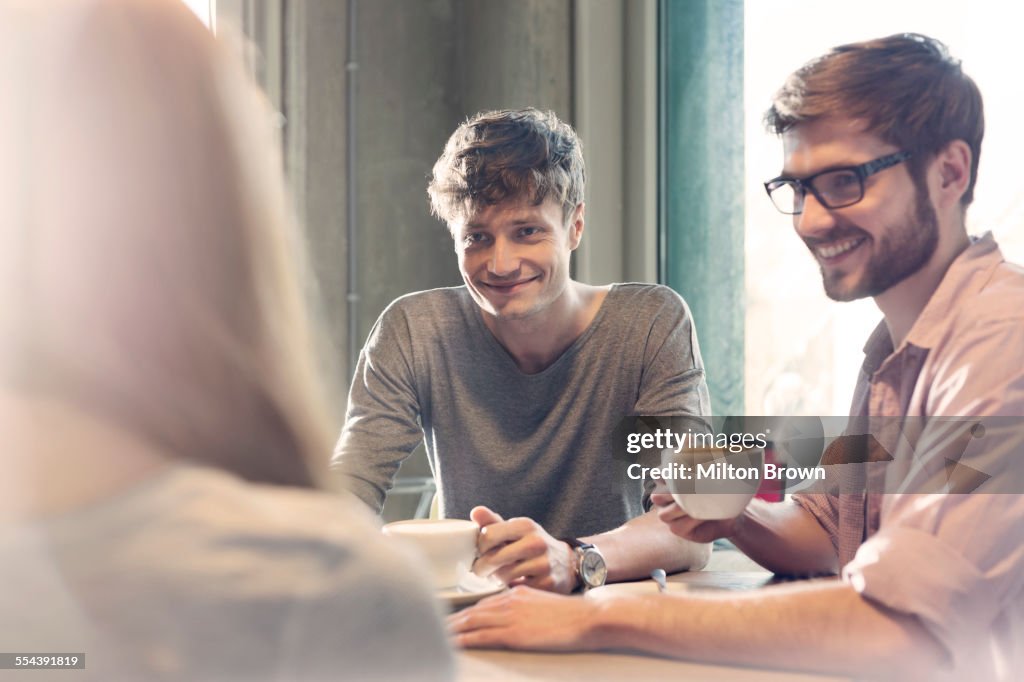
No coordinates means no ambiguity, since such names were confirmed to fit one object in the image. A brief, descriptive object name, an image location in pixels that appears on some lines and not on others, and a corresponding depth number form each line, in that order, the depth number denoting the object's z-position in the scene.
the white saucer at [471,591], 0.74
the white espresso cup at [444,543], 0.75
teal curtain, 1.83
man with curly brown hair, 1.20
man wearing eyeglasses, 0.62
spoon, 0.81
